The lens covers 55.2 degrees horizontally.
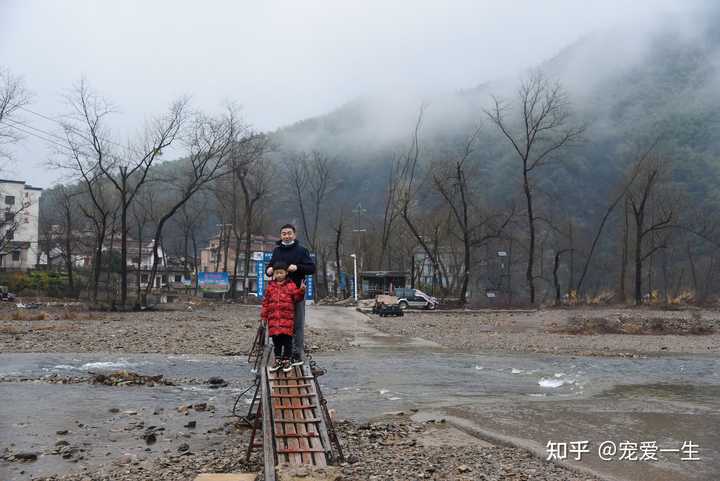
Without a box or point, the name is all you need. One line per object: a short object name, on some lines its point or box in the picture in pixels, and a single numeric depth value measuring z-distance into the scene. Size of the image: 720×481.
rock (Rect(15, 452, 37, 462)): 8.62
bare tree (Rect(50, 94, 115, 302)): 44.06
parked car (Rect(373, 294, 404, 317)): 44.06
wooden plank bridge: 7.21
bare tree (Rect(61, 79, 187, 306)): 44.41
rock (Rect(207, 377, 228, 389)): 14.83
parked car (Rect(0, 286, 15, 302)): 53.63
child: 9.89
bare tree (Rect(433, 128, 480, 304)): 56.52
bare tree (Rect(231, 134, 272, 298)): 53.28
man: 10.06
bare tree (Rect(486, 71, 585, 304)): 55.59
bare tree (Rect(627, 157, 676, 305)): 53.81
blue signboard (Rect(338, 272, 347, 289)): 73.17
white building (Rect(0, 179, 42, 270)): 87.00
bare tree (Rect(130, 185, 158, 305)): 69.31
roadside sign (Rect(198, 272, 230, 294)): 68.91
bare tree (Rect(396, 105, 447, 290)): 65.75
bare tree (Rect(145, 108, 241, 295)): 48.22
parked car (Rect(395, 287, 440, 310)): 52.59
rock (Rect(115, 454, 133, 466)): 8.42
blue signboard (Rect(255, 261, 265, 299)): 44.97
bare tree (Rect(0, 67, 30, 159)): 38.69
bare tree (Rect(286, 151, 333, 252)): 74.69
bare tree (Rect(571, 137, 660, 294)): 56.66
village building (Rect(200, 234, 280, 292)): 99.95
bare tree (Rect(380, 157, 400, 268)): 67.94
